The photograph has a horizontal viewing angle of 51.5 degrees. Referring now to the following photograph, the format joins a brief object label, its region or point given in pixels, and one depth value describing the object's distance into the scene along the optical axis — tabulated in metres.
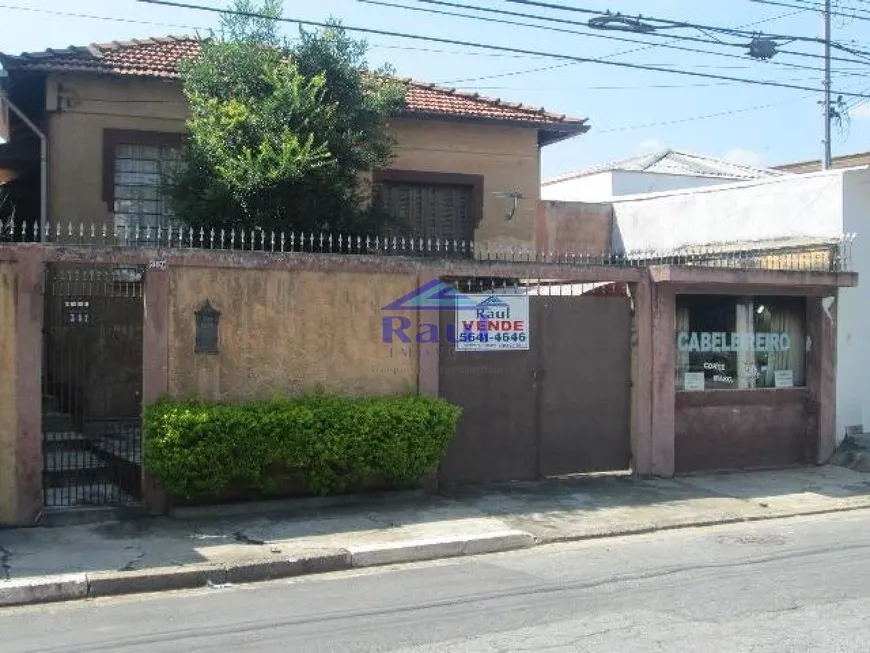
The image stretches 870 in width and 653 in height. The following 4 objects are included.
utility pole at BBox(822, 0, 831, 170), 26.25
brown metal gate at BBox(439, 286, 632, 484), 10.73
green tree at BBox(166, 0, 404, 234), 11.67
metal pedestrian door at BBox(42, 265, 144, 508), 9.40
